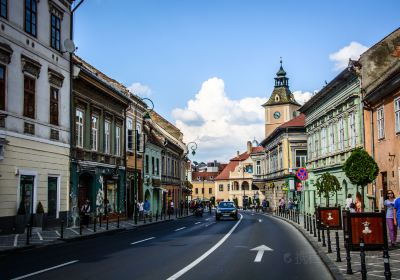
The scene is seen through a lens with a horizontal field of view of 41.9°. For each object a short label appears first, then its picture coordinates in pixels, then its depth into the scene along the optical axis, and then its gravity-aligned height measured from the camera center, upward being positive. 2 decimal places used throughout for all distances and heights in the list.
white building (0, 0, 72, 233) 22.50 +4.06
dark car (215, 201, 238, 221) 42.59 -1.75
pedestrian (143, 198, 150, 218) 43.57 -1.21
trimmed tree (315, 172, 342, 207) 28.59 +0.28
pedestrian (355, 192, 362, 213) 20.68 -0.61
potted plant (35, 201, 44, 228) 24.91 -1.06
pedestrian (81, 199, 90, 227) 28.78 -1.13
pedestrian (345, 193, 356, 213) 22.17 -0.69
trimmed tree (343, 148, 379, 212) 22.88 +0.90
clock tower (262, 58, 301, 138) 98.75 +15.62
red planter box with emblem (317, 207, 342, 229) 23.45 -1.21
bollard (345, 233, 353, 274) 10.86 -1.58
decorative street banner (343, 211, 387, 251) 14.25 -1.07
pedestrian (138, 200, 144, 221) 42.81 -1.42
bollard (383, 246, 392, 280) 8.23 -1.21
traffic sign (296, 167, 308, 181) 30.48 +0.90
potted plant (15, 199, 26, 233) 22.88 -1.12
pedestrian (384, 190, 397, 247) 15.91 -0.87
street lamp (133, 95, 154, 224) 38.30 +6.78
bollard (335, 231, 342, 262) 12.88 -1.66
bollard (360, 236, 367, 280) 9.26 -1.34
